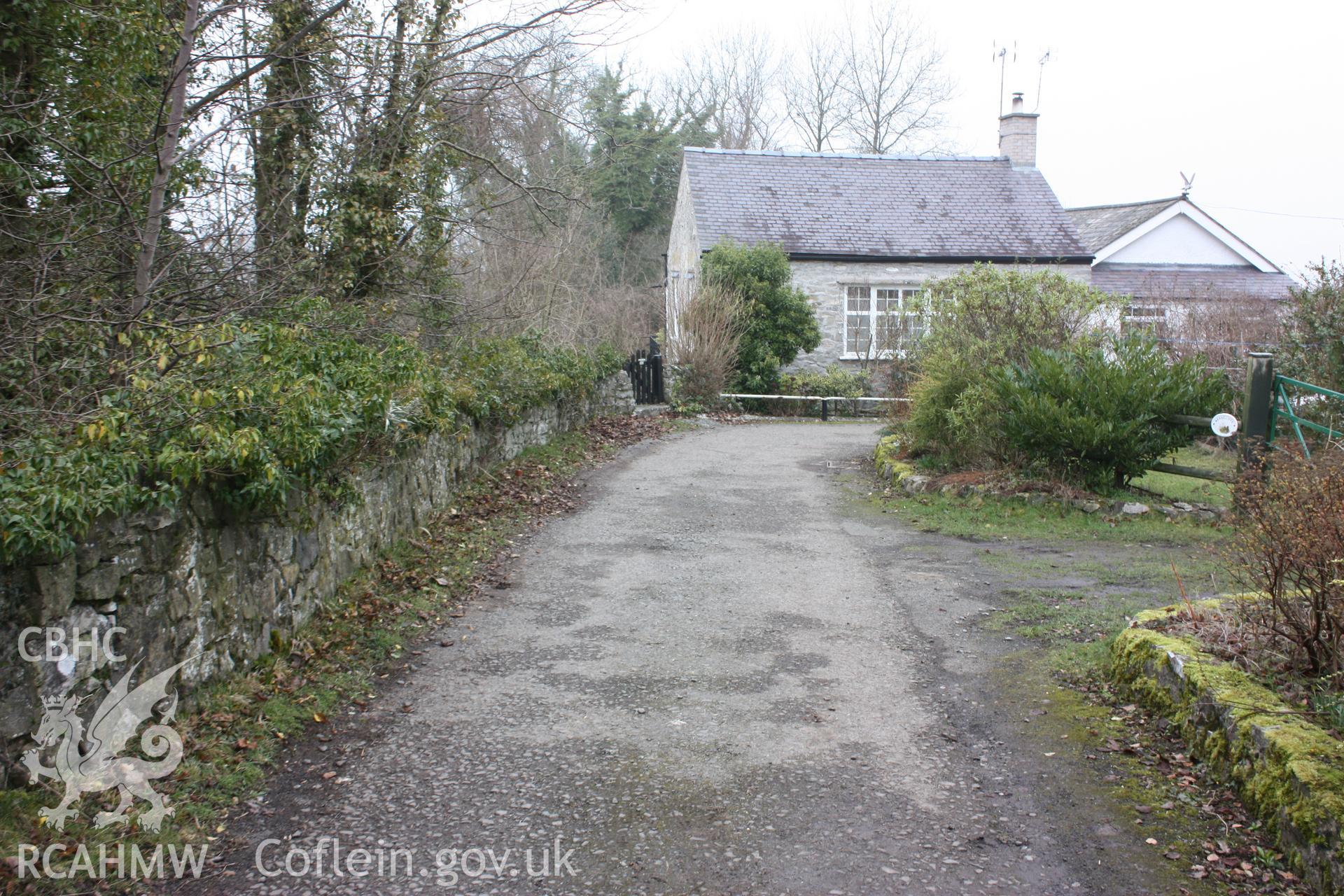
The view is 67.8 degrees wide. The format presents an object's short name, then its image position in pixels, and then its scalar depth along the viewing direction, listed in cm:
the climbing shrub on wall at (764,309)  2231
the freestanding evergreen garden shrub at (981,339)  1196
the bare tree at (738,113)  4062
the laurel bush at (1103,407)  1062
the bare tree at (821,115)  4062
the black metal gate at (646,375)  2102
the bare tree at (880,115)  3994
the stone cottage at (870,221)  2503
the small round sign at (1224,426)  966
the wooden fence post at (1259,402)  998
